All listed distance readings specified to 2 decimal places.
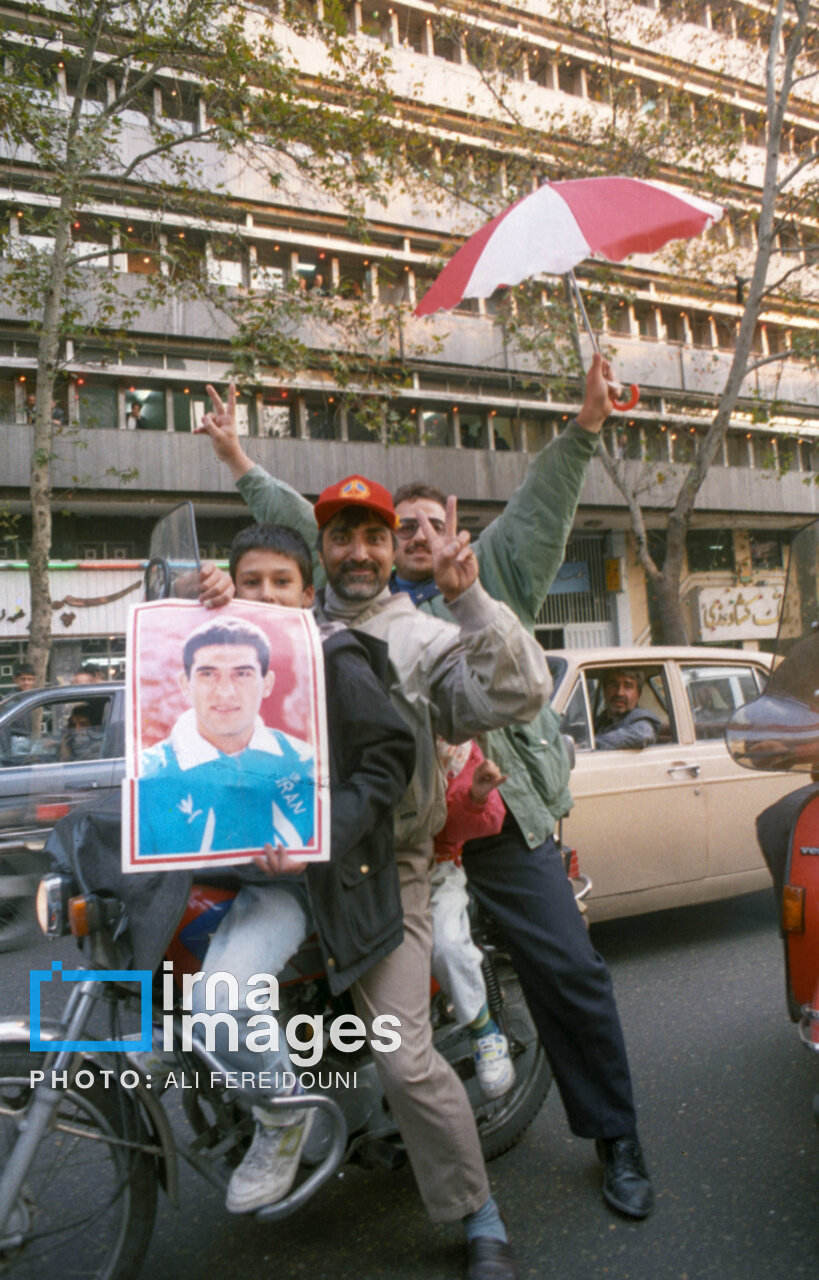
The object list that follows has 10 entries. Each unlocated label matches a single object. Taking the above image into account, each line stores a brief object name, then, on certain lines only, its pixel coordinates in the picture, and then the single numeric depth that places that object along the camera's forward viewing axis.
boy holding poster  2.16
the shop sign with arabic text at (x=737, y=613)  29.19
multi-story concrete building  20.45
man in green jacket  2.91
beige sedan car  5.11
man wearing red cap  2.27
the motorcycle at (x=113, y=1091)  2.09
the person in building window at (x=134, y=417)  22.34
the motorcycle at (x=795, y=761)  2.97
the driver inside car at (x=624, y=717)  5.31
